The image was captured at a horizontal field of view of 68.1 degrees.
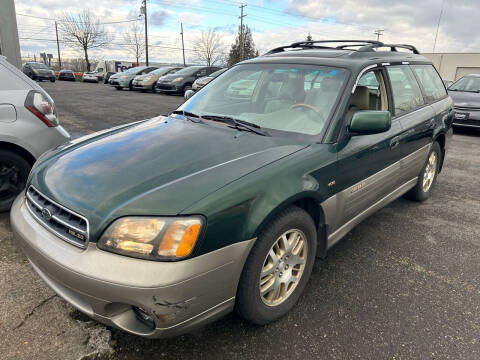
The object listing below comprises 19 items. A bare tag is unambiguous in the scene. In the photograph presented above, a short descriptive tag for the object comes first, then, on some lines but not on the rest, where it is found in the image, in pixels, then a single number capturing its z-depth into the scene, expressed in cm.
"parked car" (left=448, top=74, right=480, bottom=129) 848
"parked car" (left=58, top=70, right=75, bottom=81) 3391
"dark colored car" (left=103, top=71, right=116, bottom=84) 2918
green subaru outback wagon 167
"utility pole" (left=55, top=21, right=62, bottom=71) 5773
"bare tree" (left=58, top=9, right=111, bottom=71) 5019
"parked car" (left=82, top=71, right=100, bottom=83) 3144
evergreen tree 6164
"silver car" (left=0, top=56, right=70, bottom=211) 341
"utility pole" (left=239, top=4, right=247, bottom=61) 4993
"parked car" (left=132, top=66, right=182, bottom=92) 1919
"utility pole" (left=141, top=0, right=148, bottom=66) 3800
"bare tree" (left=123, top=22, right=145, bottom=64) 6059
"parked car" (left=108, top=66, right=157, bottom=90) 2027
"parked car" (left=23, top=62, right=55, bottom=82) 2972
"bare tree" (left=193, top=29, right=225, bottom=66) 6438
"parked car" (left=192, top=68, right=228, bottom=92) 1527
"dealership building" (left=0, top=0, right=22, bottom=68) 793
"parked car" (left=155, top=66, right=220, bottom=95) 1750
